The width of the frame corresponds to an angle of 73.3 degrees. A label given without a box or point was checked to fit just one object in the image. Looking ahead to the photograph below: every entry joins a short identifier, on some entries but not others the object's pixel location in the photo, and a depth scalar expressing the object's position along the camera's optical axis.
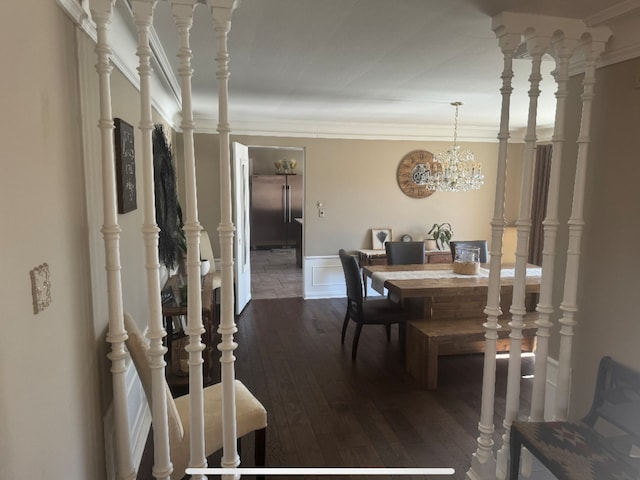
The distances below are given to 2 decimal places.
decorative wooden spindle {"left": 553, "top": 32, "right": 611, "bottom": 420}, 1.87
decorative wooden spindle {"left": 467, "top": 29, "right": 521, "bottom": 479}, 1.84
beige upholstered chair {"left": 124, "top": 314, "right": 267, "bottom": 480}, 1.72
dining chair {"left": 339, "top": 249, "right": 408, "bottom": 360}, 3.74
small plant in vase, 5.97
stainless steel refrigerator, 9.53
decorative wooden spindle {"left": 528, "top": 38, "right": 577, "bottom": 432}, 1.87
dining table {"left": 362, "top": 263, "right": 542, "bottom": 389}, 3.30
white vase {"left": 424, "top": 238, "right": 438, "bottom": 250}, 5.94
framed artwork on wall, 2.10
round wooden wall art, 5.92
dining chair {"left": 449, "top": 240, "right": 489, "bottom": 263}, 4.73
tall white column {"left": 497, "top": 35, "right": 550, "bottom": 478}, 1.86
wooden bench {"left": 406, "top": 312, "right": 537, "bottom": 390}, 3.25
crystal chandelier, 4.70
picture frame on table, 5.87
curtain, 5.60
